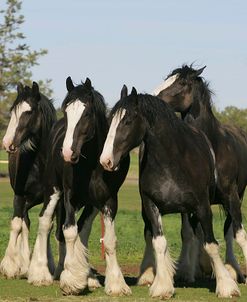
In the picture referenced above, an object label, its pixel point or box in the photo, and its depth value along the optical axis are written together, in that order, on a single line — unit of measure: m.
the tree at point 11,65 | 61.88
